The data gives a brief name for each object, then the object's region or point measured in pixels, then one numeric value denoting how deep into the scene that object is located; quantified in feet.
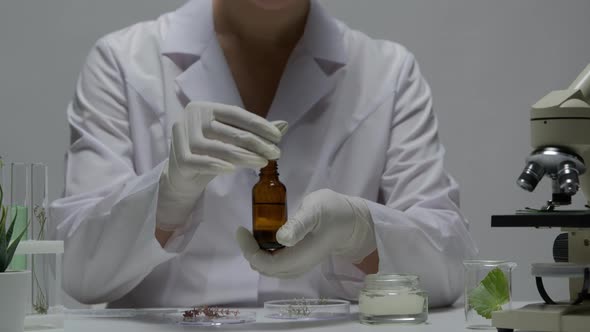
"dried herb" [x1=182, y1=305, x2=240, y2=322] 4.62
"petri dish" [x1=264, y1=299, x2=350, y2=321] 4.70
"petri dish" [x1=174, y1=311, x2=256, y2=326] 4.56
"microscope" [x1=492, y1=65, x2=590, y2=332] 4.07
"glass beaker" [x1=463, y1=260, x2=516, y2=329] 4.34
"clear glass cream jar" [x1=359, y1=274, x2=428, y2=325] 4.42
